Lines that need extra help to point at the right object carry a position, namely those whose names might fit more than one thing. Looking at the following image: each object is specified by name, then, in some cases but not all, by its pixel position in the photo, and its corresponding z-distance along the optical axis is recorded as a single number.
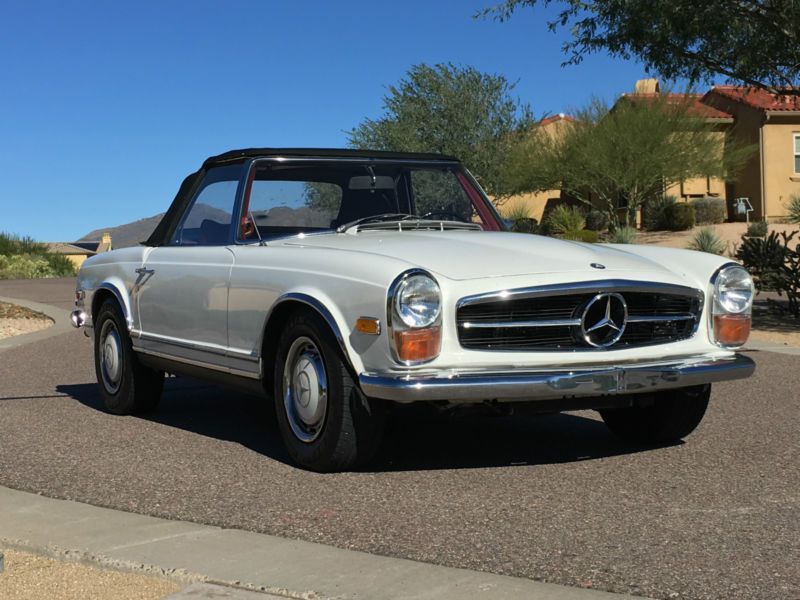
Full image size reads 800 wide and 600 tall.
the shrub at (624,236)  31.47
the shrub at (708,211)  40.59
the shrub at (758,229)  33.22
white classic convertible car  5.18
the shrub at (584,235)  33.56
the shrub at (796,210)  21.48
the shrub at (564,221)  38.25
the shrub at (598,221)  42.09
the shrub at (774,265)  15.07
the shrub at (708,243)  28.38
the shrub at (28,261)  35.43
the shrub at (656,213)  39.56
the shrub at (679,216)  38.56
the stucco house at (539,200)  44.47
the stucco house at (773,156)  39.81
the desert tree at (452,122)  42.78
